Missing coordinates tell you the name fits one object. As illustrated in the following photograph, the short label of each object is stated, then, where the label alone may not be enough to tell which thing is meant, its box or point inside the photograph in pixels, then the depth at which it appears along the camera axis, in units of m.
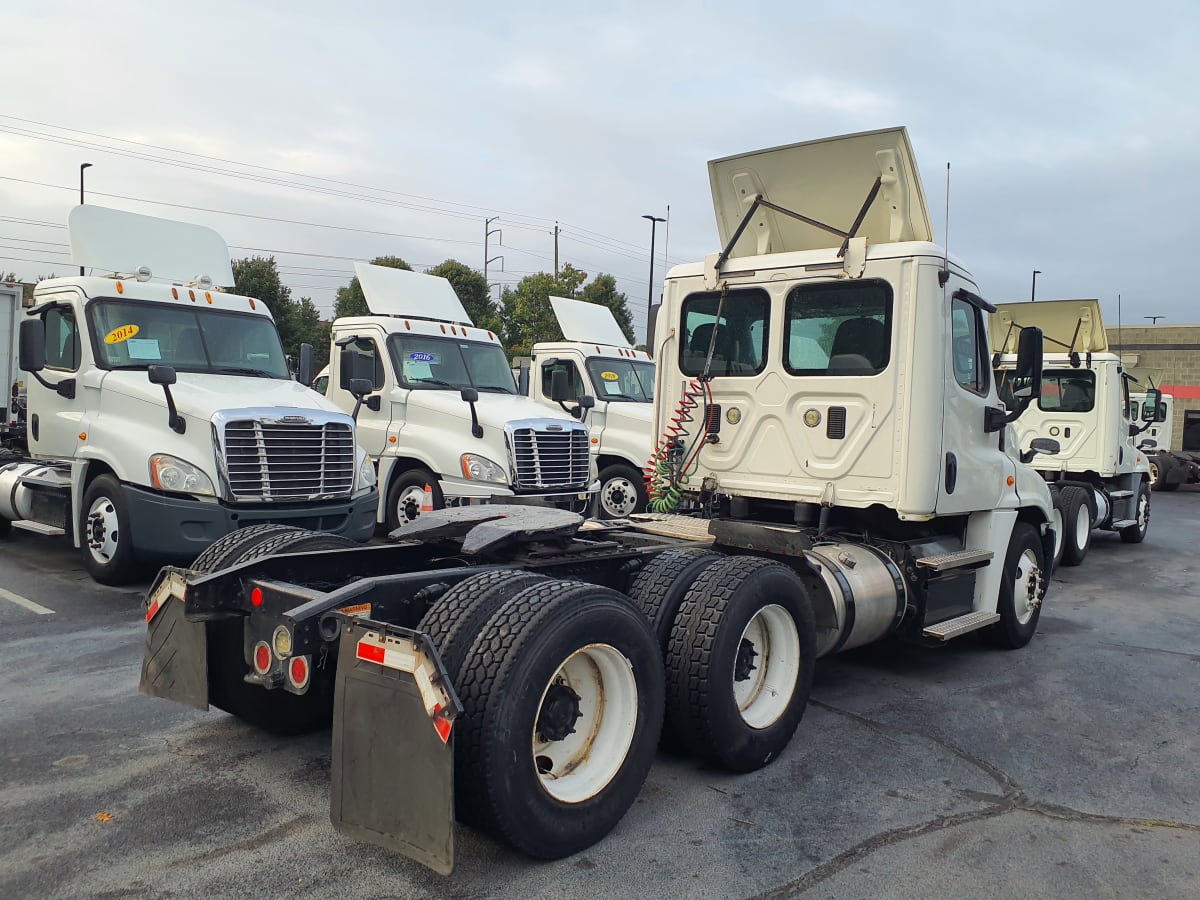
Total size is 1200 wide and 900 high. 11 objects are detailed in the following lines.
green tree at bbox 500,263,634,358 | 30.89
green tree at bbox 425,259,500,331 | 35.34
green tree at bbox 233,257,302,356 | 31.66
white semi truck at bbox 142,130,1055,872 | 3.18
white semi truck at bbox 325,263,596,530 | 10.18
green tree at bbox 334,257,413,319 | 36.06
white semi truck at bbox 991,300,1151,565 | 11.78
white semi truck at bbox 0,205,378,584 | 7.65
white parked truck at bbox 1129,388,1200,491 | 23.97
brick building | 33.19
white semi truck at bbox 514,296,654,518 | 12.66
